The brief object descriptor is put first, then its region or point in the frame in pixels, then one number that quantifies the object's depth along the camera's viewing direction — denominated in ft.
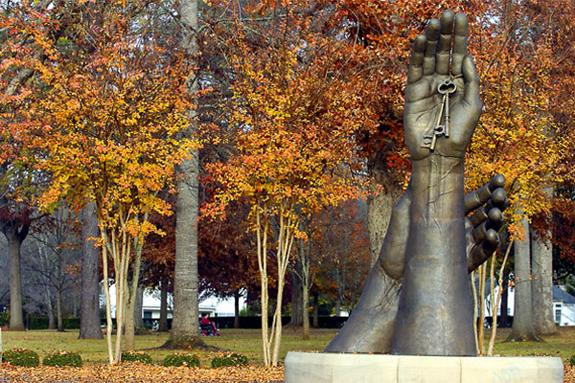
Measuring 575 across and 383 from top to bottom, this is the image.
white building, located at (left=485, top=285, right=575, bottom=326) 306.55
